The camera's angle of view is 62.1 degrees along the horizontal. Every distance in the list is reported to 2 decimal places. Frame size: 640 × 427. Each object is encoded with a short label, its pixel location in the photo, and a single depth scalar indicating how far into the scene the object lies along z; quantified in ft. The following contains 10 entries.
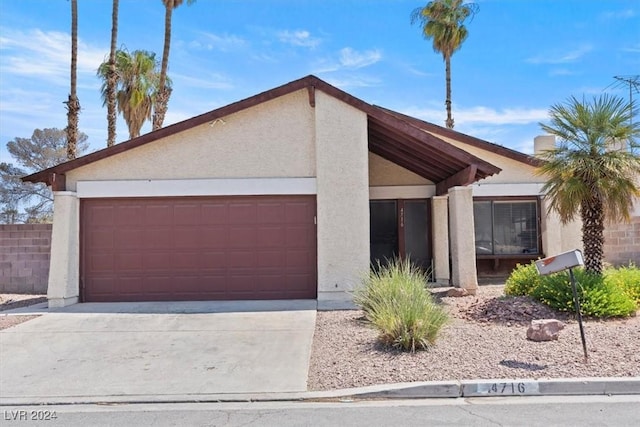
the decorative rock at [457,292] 38.34
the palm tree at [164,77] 71.61
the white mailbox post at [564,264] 21.70
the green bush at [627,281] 32.42
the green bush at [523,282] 34.32
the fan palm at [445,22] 86.53
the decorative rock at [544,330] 25.03
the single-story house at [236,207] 37.37
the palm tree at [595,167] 31.63
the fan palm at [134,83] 76.38
